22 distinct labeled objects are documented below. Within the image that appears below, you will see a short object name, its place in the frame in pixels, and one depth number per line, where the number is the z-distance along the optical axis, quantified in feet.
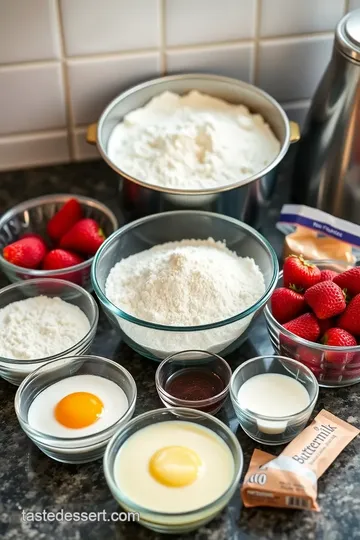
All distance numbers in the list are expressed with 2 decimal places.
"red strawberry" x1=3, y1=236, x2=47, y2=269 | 3.80
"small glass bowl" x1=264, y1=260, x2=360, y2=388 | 3.23
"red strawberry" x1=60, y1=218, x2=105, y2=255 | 3.83
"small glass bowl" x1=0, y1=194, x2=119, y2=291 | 4.07
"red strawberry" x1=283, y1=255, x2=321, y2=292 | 3.46
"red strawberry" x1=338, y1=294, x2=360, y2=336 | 3.28
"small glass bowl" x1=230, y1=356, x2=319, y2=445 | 3.04
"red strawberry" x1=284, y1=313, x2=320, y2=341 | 3.31
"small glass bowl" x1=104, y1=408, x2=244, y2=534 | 2.70
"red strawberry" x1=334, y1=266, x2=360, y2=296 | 3.39
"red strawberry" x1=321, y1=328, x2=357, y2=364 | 3.23
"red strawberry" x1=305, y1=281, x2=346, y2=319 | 3.29
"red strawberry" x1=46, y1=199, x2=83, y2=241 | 4.00
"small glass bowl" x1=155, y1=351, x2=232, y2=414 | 3.19
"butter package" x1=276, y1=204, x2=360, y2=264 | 3.78
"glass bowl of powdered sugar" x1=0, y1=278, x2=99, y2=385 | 3.32
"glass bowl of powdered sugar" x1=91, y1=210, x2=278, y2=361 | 3.32
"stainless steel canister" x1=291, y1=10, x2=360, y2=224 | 3.58
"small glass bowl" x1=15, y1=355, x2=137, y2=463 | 2.97
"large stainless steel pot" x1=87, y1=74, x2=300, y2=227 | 3.63
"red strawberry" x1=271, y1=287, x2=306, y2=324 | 3.40
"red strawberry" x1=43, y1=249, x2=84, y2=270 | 3.77
